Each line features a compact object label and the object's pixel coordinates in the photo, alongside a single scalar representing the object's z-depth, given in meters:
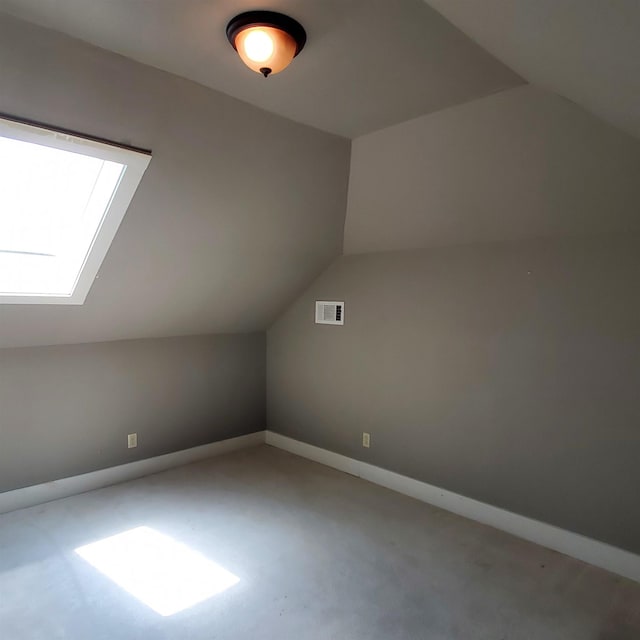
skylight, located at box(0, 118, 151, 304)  2.30
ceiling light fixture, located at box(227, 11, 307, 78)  1.61
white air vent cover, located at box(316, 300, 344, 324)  3.81
